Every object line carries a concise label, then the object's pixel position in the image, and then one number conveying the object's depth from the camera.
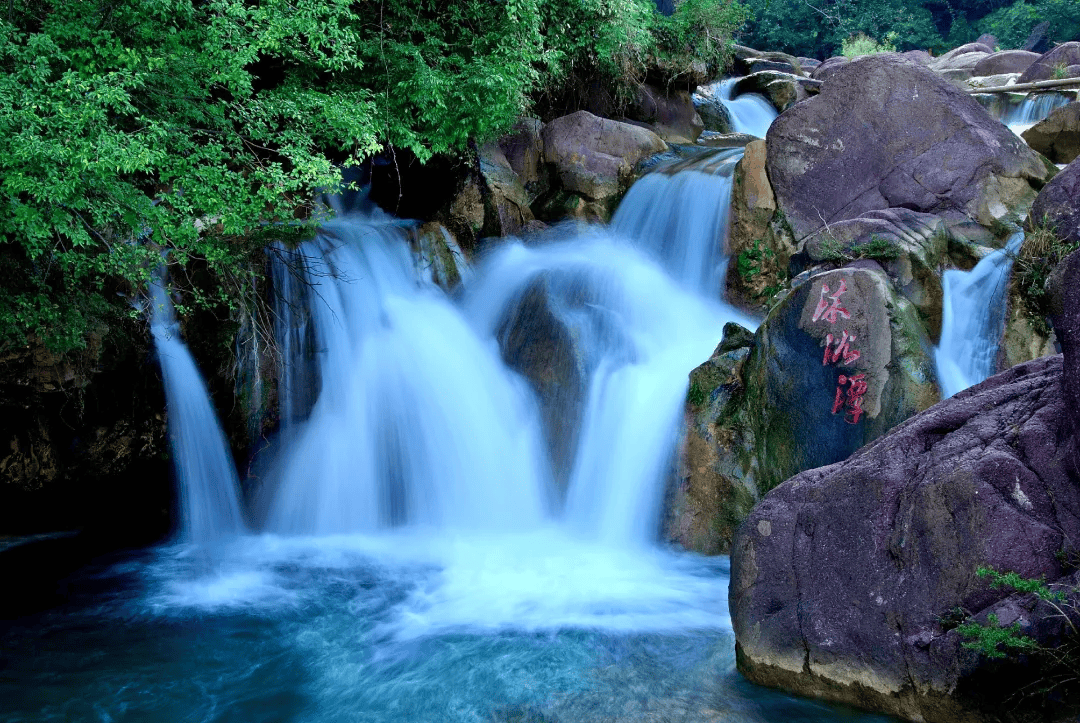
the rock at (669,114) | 15.15
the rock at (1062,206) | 6.64
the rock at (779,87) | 17.06
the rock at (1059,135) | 11.78
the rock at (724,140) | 14.80
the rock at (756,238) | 10.18
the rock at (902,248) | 7.37
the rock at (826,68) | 21.15
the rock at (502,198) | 11.58
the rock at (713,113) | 16.34
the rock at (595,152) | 11.99
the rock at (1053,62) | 16.76
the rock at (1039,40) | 31.36
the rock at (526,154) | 12.34
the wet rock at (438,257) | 10.68
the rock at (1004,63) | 21.42
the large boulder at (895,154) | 9.26
